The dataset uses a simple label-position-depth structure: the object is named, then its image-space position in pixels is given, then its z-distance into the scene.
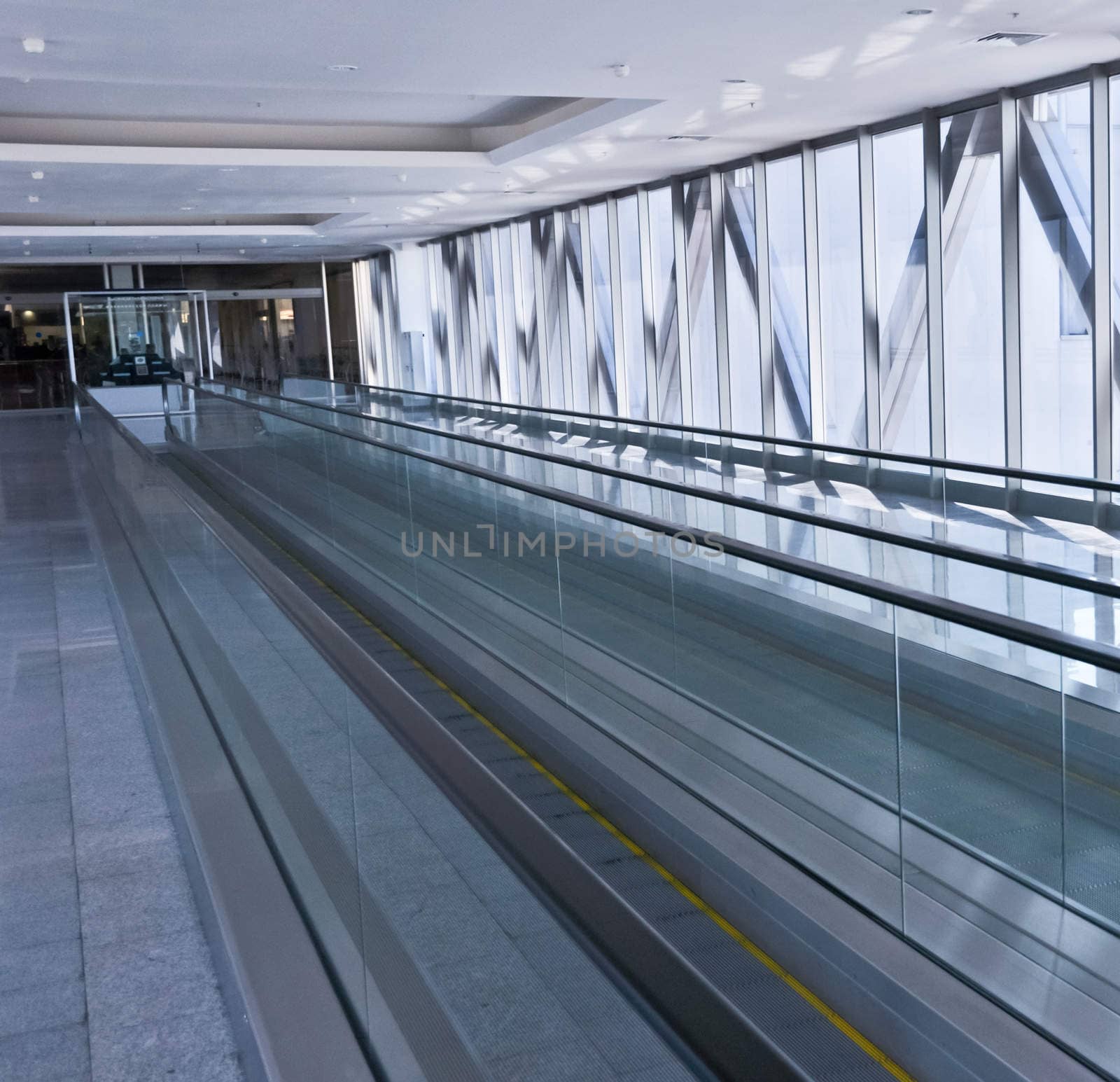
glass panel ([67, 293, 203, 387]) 29.02
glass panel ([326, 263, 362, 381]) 32.34
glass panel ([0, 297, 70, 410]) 29.58
